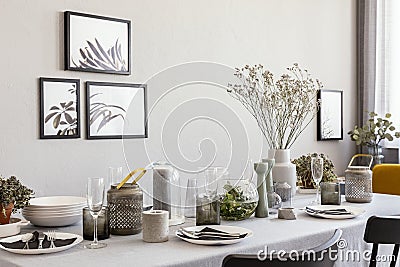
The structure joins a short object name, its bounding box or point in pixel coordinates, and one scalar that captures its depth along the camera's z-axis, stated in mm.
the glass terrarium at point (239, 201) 2105
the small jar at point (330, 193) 2478
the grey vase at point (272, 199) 2338
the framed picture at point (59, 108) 3258
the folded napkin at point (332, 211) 2236
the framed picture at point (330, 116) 5203
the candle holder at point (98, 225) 1840
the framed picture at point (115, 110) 3494
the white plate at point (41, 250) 1620
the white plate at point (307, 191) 2930
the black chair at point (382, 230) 1929
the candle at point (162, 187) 2051
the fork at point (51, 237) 1691
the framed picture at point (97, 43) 3373
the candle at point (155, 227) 1792
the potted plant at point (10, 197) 1843
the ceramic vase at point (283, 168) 2557
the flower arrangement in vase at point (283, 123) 2521
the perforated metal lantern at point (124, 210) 1903
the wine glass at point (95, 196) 1718
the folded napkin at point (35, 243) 1681
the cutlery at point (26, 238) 1704
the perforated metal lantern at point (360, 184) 2571
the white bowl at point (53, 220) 1990
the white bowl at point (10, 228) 1847
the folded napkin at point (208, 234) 1784
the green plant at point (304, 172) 2953
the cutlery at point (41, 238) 1679
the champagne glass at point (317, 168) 2389
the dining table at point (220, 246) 1578
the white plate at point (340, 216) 2178
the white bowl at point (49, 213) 1980
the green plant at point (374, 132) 5129
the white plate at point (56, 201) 2120
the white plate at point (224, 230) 1738
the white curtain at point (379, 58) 5348
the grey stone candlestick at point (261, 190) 2209
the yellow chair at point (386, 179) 3529
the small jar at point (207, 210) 2008
